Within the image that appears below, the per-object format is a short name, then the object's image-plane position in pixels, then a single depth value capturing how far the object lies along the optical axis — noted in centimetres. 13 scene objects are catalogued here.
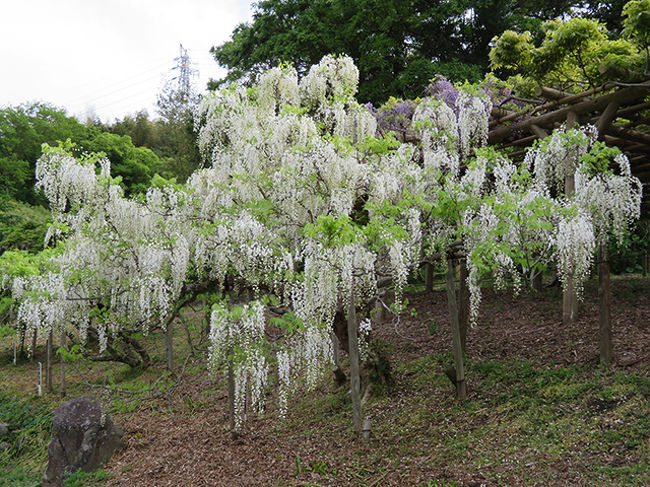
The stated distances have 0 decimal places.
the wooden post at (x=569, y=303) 673
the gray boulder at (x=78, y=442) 623
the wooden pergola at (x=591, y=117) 588
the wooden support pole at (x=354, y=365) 489
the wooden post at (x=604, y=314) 517
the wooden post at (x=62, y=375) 904
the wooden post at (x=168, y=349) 789
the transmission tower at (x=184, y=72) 3428
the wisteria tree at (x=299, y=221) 455
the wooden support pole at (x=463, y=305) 626
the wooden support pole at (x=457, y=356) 535
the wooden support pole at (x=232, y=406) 579
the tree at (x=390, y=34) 1345
